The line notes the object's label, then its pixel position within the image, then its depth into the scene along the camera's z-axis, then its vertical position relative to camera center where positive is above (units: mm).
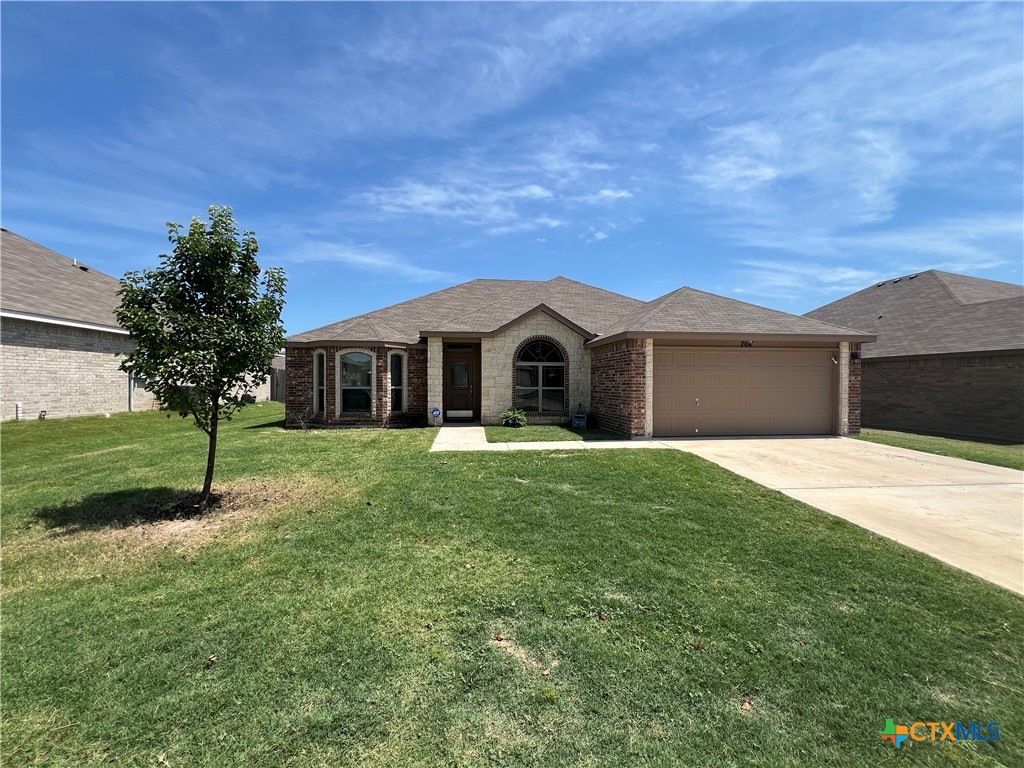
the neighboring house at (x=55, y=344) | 13883 +1416
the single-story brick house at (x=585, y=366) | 12148 +554
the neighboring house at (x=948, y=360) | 13430 +812
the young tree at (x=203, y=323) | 5609 +819
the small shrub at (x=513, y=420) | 14023 -1182
